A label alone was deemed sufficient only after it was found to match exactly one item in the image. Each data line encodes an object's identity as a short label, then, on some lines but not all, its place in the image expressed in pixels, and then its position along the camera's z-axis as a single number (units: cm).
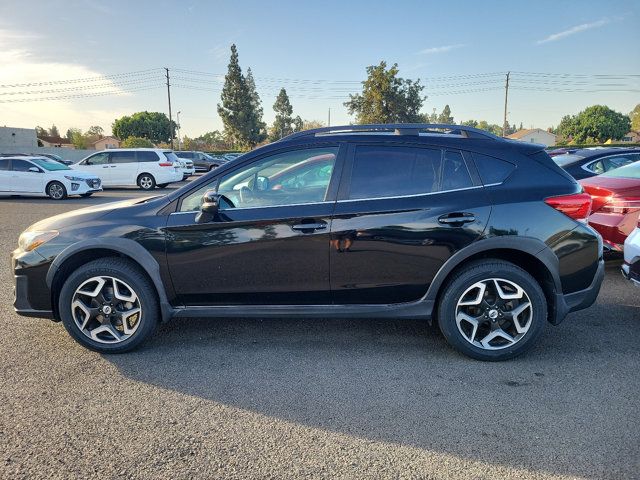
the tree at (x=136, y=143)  5613
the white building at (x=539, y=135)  10444
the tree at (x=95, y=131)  10742
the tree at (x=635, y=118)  9756
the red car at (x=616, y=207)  503
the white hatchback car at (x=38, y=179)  1481
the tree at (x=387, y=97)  5091
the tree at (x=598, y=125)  7200
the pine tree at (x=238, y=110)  6800
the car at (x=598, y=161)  799
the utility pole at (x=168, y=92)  5178
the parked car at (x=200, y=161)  3266
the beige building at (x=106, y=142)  9075
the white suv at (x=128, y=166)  1867
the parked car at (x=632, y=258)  395
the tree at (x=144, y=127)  8912
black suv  329
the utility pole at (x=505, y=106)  4991
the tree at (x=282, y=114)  8631
